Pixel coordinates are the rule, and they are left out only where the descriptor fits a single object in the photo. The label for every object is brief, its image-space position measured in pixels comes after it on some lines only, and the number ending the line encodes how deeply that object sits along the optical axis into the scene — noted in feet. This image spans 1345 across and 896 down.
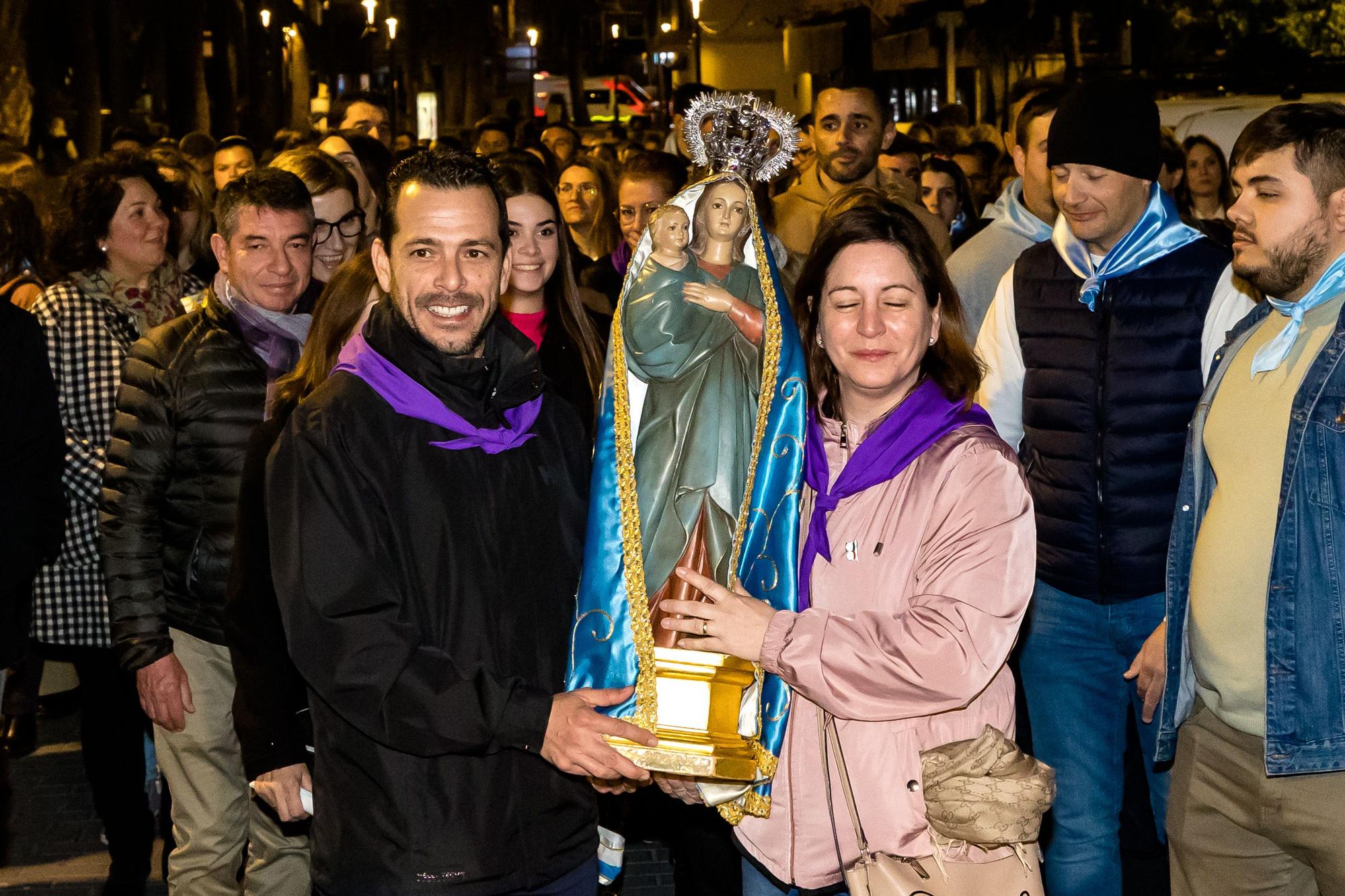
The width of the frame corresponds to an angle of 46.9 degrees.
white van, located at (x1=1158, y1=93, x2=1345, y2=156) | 41.47
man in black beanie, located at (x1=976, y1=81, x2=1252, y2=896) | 15.66
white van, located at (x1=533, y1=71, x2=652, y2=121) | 180.04
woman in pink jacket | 10.57
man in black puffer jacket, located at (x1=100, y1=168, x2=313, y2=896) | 15.75
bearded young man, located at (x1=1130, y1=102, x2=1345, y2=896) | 12.23
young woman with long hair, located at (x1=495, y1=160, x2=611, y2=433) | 16.89
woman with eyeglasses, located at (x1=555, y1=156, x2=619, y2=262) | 27.53
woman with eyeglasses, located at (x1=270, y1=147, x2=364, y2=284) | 19.39
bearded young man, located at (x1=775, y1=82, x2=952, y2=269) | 23.77
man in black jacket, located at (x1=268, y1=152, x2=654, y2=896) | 10.21
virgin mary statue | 11.30
